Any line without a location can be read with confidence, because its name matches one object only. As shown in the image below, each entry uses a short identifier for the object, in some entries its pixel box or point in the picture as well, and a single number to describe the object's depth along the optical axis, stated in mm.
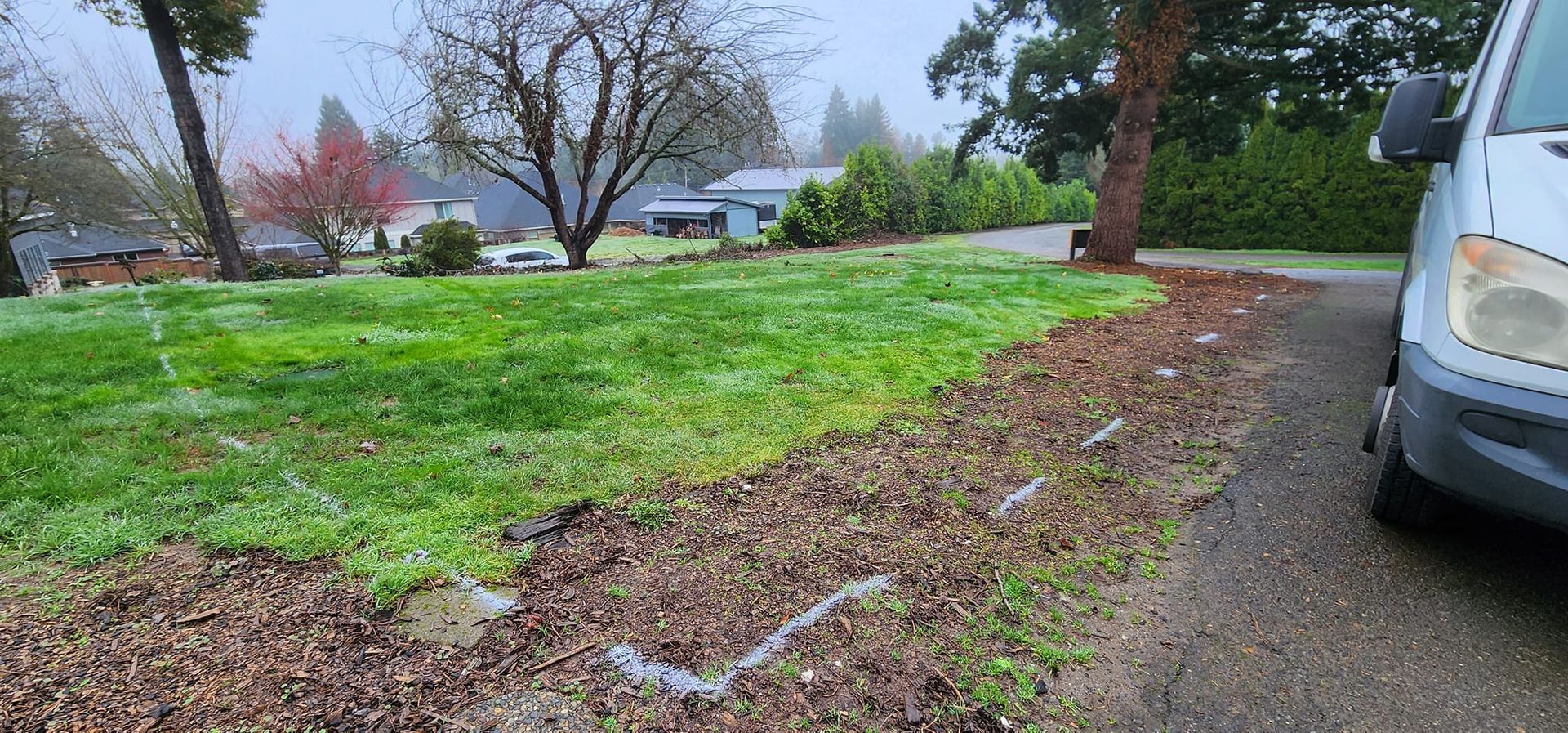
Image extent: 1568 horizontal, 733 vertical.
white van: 1588
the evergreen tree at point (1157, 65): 10359
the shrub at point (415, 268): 16783
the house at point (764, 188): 39094
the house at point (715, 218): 43406
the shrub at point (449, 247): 17703
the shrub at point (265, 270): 20109
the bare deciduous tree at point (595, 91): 12016
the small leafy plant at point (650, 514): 2426
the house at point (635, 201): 57875
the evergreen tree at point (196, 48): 12000
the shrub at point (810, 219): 22078
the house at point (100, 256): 34312
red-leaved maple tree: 25797
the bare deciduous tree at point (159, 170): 22109
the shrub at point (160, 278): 26481
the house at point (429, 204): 51250
